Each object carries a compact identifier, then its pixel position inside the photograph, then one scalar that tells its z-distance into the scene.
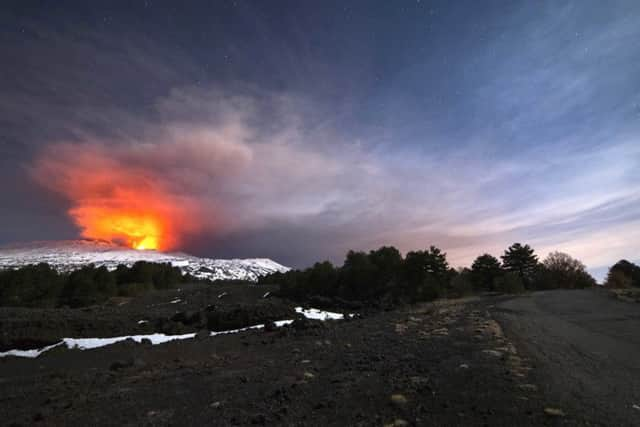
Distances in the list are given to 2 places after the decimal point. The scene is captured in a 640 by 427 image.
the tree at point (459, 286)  43.53
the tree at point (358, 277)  45.62
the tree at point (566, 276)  49.56
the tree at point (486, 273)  52.78
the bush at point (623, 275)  40.39
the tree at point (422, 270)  42.38
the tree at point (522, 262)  55.94
